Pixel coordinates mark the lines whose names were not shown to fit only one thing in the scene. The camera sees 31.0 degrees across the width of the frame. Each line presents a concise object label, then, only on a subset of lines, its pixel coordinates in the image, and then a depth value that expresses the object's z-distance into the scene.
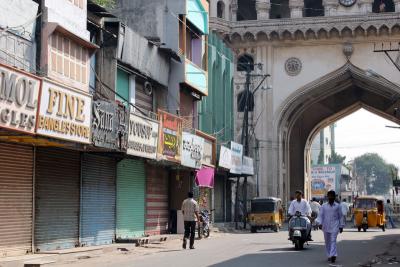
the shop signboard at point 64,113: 13.73
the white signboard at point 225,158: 31.53
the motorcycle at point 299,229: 16.88
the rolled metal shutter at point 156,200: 23.64
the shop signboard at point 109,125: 16.42
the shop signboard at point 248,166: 36.51
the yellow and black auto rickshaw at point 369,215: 31.87
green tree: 170.25
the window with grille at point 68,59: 16.33
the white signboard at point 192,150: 24.69
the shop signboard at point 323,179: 70.91
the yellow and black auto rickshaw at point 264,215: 32.12
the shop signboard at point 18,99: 12.23
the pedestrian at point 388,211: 37.90
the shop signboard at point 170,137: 22.12
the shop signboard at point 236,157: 34.03
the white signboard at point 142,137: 19.42
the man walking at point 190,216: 17.83
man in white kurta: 13.45
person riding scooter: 17.23
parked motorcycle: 24.58
